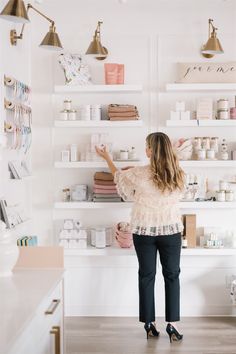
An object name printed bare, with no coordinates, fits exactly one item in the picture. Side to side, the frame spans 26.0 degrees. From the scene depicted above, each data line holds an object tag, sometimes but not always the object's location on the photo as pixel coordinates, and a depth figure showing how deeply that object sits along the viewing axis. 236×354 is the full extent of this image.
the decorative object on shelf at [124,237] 4.22
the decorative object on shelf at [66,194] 4.35
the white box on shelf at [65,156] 4.25
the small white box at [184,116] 4.23
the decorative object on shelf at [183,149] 4.23
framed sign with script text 4.25
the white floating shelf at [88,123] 4.21
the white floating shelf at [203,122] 4.20
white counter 1.72
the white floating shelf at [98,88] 4.20
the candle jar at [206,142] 4.25
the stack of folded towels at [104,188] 4.21
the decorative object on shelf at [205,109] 4.24
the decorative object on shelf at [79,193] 4.30
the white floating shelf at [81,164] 4.21
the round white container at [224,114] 4.21
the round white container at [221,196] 4.22
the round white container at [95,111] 4.25
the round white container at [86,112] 4.23
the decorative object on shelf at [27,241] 3.49
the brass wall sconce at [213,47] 3.89
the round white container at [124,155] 4.25
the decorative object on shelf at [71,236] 4.27
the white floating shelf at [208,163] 4.19
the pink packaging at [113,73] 4.21
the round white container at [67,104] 4.26
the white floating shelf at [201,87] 4.20
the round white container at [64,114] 4.24
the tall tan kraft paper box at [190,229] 4.24
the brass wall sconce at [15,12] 2.60
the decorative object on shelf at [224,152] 4.23
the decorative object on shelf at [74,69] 4.19
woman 3.61
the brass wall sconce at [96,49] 3.90
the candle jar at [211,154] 4.21
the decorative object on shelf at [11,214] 3.15
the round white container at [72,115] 4.24
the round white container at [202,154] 4.21
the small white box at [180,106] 4.23
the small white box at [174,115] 4.23
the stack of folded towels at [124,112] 4.21
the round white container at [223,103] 4.21
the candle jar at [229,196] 4.23
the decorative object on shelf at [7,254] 2.50
